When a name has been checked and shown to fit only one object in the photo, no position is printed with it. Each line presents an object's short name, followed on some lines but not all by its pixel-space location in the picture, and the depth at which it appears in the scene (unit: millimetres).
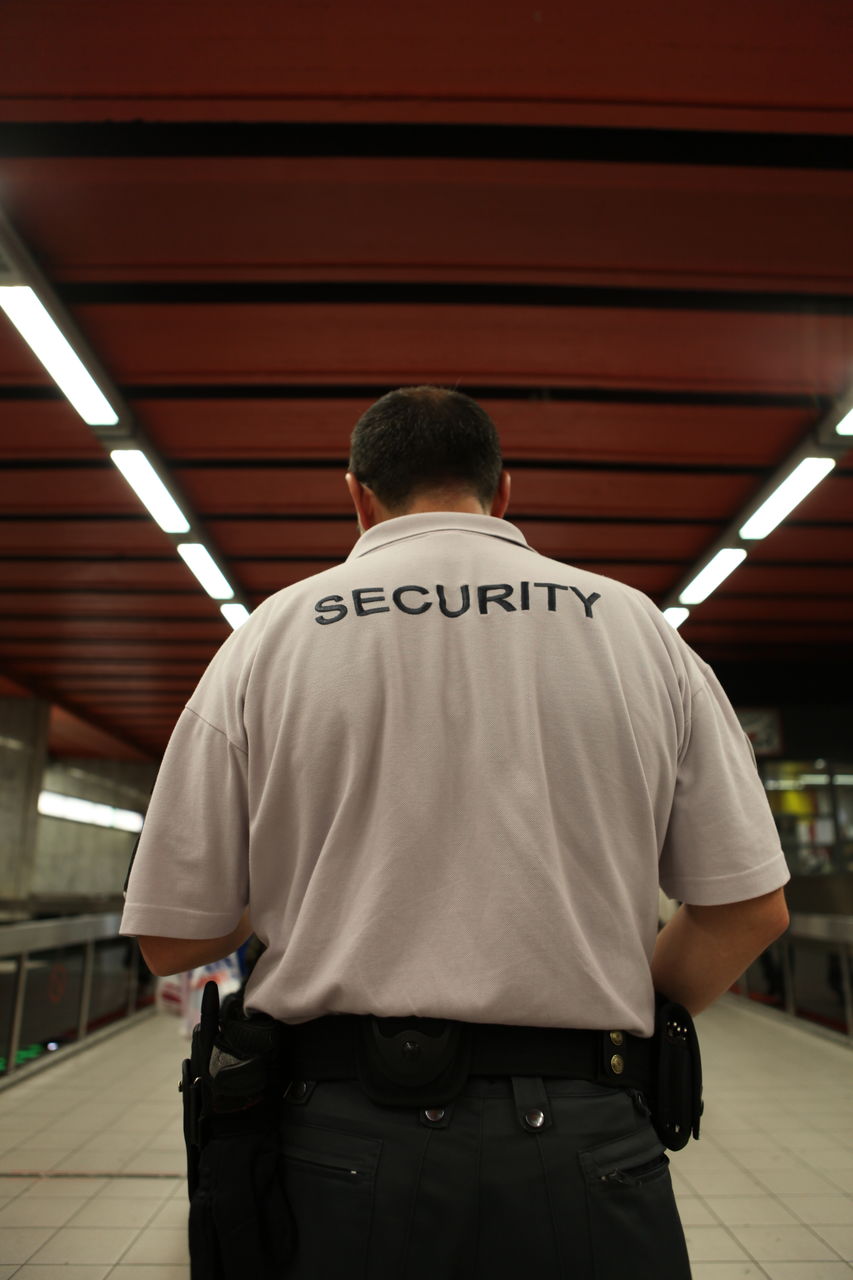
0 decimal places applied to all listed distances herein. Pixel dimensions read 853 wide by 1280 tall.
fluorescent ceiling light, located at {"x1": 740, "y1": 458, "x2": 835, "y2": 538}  5430
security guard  866
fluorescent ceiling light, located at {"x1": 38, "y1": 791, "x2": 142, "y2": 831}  17141
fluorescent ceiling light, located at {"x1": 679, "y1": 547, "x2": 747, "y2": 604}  7062
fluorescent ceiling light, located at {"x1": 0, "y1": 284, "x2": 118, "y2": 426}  3926
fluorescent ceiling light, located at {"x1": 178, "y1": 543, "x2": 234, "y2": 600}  6955
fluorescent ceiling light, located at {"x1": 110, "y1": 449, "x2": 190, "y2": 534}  5434
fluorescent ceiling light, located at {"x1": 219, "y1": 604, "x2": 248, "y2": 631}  8531
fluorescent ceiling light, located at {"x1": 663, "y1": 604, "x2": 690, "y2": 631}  8586
